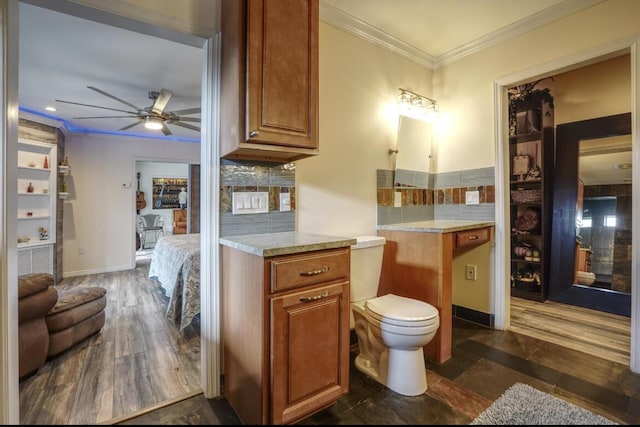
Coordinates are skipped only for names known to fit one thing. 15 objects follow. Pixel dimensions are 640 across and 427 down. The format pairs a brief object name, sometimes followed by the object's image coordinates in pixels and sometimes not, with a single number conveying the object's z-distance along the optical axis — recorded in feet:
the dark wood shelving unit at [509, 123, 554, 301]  10.39
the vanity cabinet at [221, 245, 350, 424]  4.16
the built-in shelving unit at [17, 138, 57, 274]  12.52
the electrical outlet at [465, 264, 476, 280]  8.60
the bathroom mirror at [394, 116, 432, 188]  8.34
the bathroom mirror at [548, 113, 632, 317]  9.11
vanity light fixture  8.38
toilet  5.31
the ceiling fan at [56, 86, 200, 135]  9.82
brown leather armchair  5.87
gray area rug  4.34
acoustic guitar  25.32
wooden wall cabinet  4.65
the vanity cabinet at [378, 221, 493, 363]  6.56
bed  8.25
